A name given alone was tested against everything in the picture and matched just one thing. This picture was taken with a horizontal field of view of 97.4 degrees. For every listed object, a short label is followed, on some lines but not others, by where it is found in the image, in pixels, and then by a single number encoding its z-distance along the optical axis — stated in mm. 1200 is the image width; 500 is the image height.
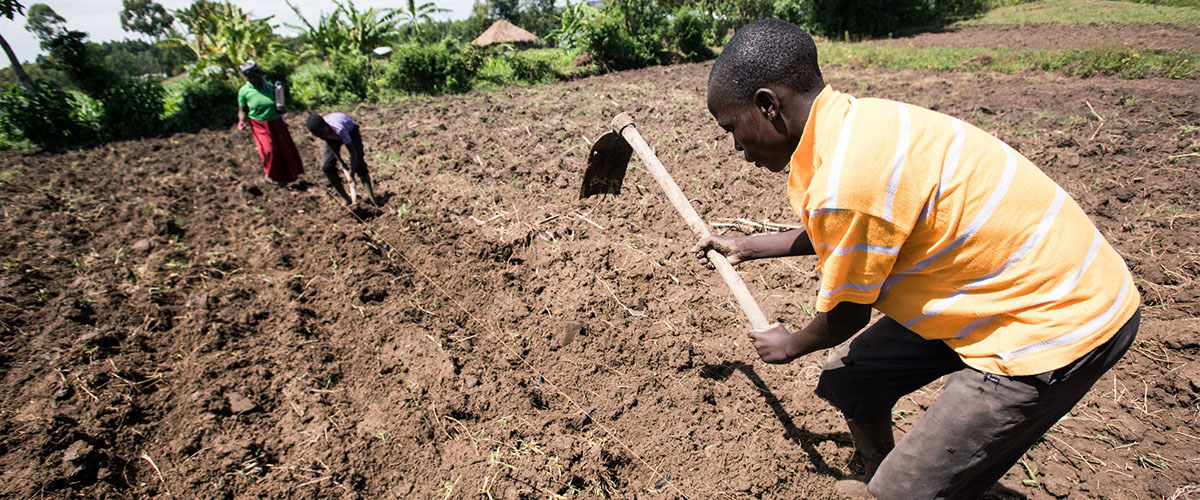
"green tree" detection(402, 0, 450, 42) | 16872
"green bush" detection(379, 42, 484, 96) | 13484
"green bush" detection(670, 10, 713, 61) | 17312
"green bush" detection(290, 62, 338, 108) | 12680
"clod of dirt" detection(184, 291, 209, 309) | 4088
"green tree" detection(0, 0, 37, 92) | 9969
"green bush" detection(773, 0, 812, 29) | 21933
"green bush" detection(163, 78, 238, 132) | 10773
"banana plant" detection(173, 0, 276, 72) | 15219
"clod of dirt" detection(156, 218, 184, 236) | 5411
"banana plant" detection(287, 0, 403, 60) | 16531
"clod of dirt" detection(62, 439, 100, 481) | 2682
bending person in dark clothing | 5328
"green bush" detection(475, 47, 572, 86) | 14508
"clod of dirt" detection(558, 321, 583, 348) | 3443
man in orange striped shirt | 1286
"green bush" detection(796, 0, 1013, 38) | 21328
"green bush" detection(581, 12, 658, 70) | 15820
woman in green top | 5688
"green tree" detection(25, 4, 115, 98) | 10273
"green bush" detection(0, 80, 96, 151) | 9461
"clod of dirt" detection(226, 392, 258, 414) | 3135
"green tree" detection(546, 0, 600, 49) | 17438
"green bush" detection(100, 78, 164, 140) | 10250
